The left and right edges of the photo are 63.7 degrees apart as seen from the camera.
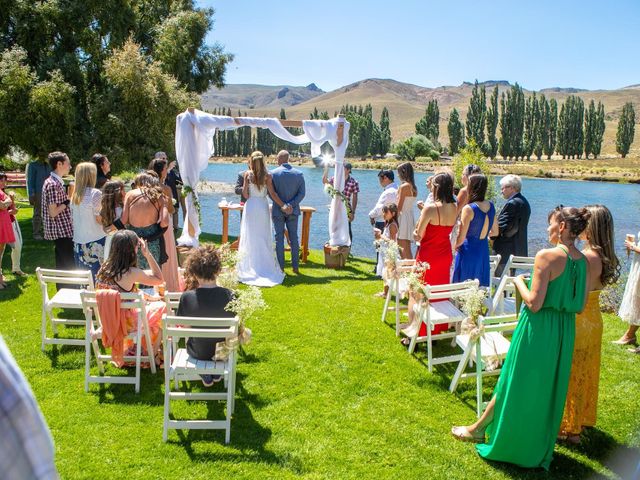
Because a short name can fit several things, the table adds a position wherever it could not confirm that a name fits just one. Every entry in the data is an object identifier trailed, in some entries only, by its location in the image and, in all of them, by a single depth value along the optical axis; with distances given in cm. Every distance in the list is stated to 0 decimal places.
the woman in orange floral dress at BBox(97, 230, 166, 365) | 491
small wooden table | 1107
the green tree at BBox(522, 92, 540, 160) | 8306
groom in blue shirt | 928
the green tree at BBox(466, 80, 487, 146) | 8552
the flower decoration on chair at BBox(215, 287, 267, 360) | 420
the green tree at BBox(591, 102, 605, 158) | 8662
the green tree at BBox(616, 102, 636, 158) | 8944
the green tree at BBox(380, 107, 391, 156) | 9700
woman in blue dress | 598
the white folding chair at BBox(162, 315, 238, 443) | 400
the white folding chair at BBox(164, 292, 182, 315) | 497
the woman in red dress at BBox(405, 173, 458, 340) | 591
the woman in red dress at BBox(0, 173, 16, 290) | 802
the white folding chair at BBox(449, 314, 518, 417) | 441
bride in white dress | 912
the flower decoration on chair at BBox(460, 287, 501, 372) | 444
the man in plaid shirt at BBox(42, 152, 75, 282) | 698
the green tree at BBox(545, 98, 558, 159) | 8556
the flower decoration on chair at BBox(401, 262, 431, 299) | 554
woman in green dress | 372
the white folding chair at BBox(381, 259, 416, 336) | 648
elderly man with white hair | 658
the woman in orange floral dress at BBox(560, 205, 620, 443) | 421
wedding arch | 1027
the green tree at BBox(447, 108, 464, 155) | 8784
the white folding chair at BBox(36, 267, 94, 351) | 541
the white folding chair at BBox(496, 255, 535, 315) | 609
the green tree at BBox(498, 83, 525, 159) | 8244
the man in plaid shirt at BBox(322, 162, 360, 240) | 1121
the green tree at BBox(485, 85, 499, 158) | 8138
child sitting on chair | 441
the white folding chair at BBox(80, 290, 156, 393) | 474
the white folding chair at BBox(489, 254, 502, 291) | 690
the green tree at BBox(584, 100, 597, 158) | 8594
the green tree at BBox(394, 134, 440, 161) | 9256
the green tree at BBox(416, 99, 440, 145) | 9812
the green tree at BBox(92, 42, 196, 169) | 1217
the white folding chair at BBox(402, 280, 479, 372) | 536
